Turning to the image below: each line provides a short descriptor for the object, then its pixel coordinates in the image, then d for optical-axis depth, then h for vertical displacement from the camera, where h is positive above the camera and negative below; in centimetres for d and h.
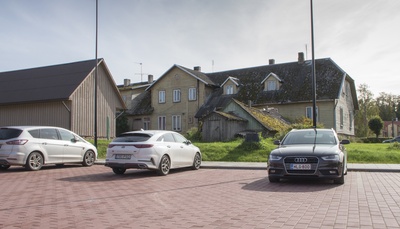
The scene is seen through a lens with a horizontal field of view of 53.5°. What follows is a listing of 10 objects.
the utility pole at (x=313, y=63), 1797 +310
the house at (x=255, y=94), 3628 +380
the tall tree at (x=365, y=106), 6462 +421
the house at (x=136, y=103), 4544 +347
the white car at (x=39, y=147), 1446 -56
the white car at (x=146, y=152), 1291 -67
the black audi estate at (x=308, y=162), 1057 -84
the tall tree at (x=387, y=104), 10219 +681
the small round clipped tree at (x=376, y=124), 5312 +82
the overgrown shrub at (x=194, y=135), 2903 -27
